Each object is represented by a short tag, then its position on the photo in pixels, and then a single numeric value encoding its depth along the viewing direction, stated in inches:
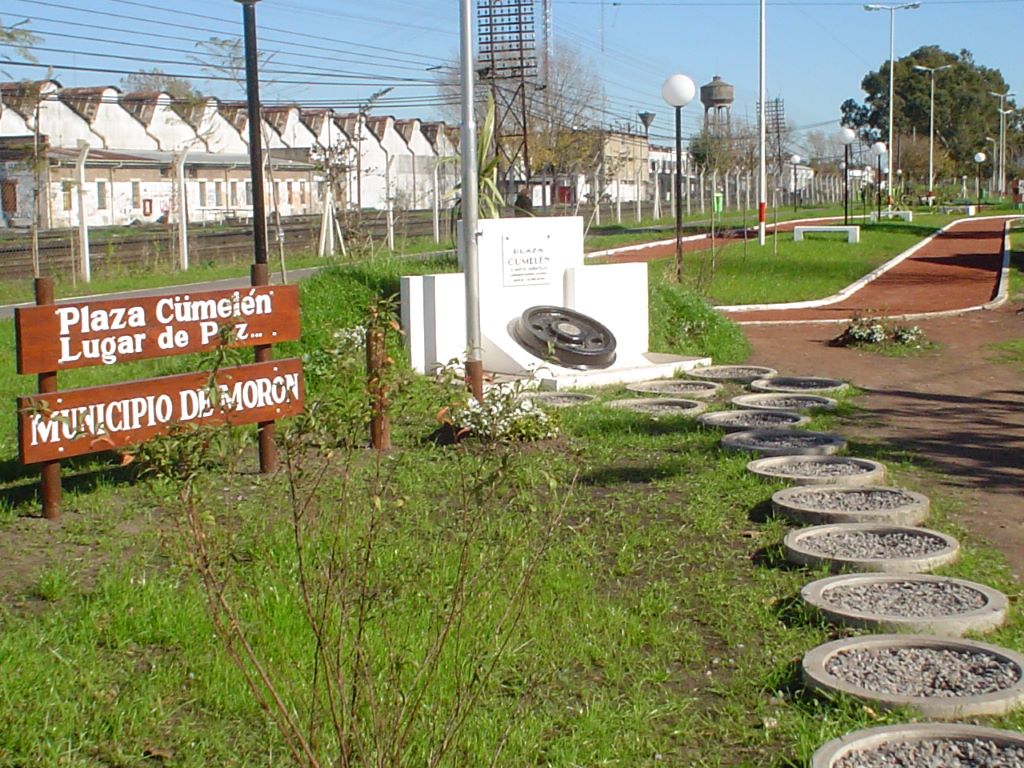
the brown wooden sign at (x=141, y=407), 268.8
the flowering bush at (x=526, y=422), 304.2
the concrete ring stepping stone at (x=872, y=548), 238.1
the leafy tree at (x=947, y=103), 4010.8
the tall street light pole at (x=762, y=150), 1282.0
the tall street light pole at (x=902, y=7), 2490.4
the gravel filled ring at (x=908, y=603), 206.4
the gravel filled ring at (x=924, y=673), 174.9
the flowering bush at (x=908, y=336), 574.6
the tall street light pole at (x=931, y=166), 3184.1
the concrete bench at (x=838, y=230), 1398.9
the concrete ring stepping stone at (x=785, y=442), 334.3
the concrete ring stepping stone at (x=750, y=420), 374.3
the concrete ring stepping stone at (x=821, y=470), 301.4
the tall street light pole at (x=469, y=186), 380.8
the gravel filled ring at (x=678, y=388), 440.5
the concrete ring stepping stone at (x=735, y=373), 481.4
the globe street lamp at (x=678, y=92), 697.6
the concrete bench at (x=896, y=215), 2154.7
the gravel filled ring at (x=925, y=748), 159.3
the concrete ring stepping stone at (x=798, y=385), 446.9
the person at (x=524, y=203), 676.7
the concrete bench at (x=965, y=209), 2569.9
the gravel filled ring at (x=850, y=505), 271.0
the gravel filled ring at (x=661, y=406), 402.3
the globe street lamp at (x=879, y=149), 1838.2
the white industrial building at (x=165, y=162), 1110.4
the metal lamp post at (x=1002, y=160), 3700.8
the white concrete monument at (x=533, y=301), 469.7
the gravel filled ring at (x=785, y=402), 410.9
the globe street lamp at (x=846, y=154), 1538.5
